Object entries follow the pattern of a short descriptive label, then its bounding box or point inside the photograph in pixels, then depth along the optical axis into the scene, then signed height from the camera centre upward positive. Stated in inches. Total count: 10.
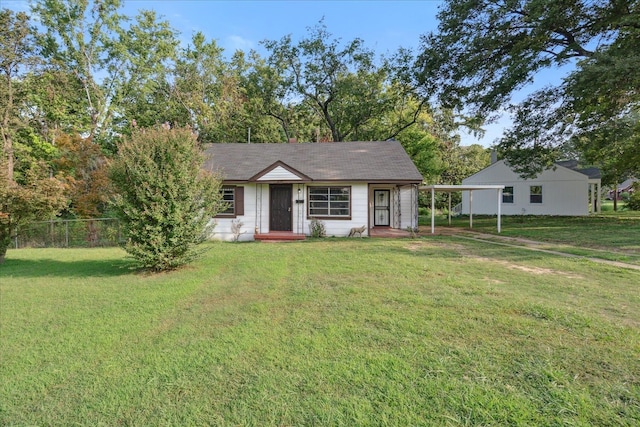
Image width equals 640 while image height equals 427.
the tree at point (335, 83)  908.0 +372.2
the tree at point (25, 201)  348.2 +14.1
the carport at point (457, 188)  530.6 +37.1
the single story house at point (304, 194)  511.7 +27.4
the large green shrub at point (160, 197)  277.6 +14.2
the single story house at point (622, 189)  1972.4 +119.3
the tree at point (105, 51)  824.0 +437.5
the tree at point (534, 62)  453.1 +271.6
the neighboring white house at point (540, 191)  852.6 +48.0
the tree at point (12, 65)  630.5 +301.3
